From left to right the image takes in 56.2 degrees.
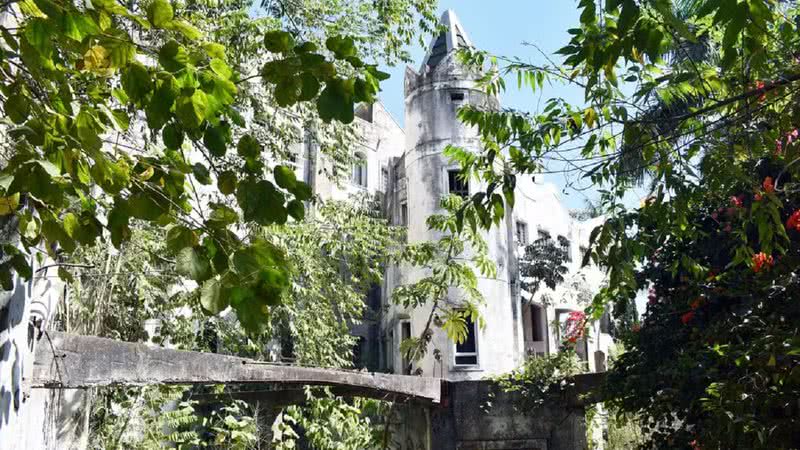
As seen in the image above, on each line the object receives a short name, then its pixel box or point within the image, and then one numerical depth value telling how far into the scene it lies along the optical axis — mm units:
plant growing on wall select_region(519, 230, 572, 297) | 19531
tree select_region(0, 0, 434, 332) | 2066
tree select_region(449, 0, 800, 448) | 2914
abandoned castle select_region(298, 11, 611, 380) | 15492
